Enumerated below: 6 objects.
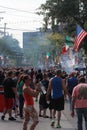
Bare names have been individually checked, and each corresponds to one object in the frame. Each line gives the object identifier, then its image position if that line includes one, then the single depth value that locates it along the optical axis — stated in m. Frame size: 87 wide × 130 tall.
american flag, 29.02
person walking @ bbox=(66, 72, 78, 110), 20.53
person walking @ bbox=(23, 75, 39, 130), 12.61
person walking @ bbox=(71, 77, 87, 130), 12.34
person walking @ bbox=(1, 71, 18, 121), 17.38
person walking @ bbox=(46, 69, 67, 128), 15.69
